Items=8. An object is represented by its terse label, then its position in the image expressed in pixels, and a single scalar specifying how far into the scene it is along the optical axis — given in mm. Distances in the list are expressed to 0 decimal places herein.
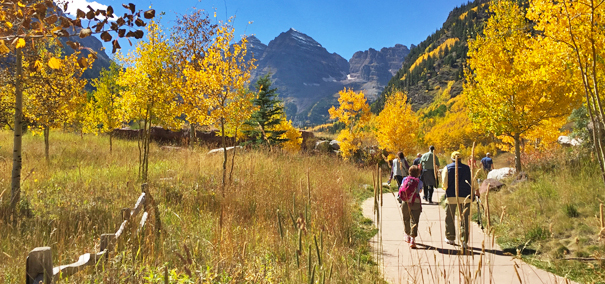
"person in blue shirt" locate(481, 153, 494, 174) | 12891
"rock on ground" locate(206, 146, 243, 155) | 12367
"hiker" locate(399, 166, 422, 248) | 4754
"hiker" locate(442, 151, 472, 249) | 5129
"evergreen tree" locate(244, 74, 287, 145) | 19828
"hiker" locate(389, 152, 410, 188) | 9202
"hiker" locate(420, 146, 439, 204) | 9141
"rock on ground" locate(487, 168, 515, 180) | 10680
